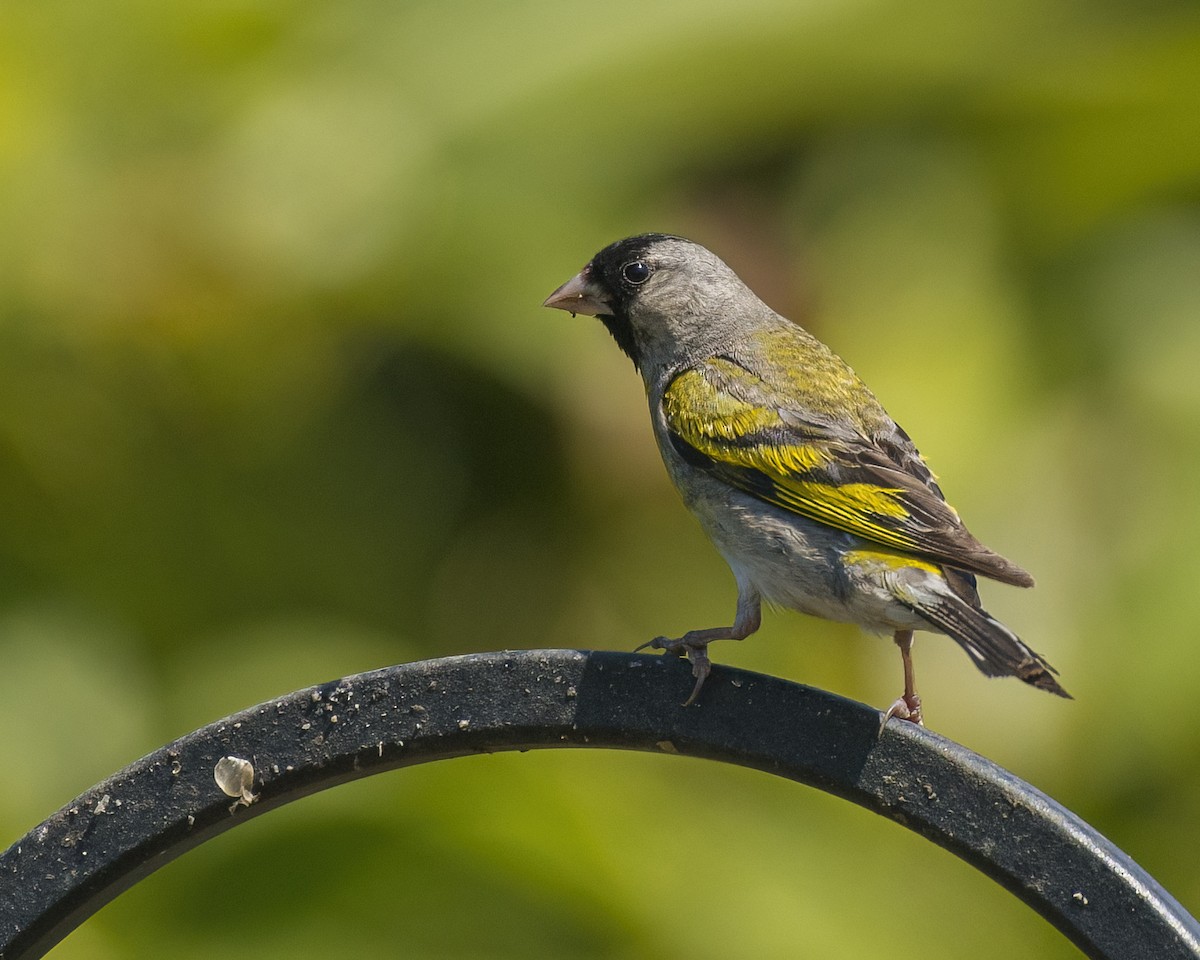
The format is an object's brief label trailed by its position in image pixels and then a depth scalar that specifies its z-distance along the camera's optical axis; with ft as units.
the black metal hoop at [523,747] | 13.48
